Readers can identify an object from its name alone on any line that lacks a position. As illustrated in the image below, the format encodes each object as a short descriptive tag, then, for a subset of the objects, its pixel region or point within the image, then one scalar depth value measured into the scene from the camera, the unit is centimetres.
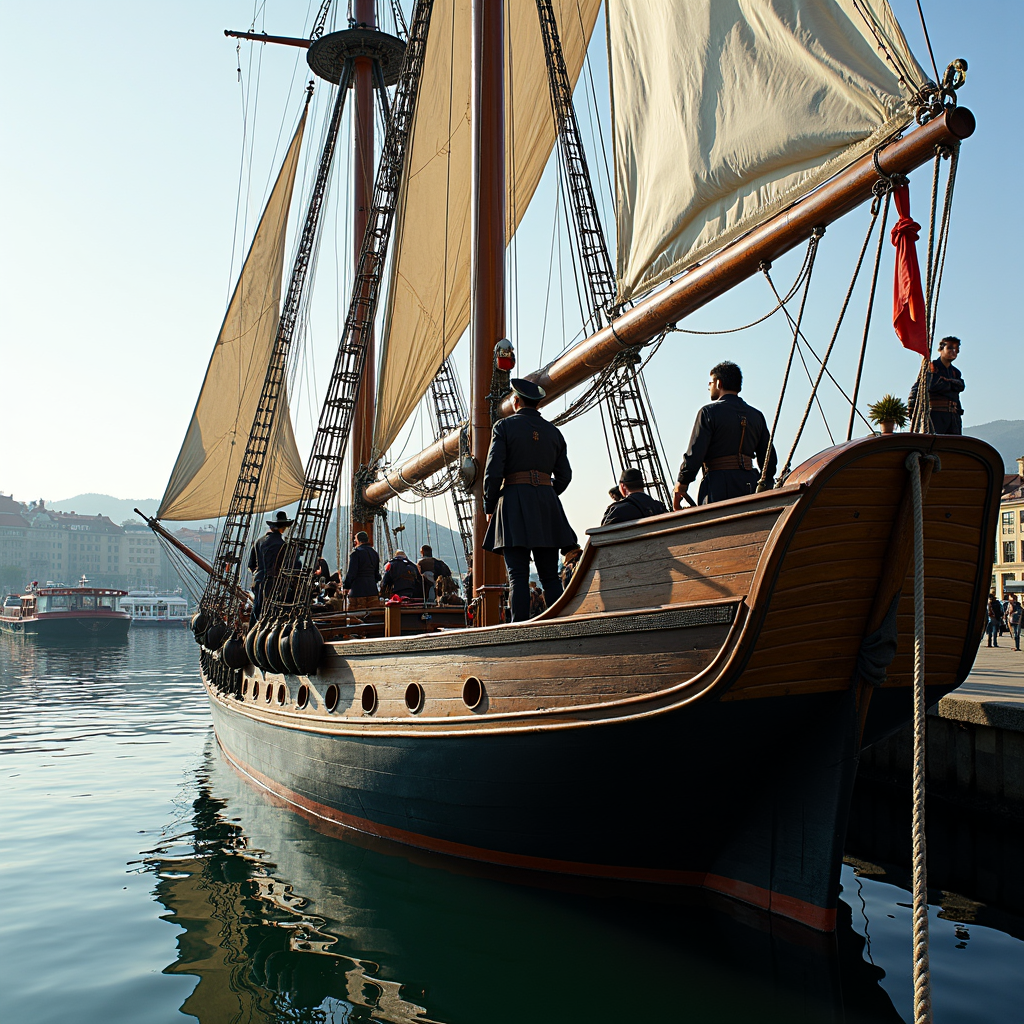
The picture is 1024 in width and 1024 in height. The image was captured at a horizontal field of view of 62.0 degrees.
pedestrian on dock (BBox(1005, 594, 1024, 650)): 1881
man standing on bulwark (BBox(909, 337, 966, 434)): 720
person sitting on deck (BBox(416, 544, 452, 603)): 1107
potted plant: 1391
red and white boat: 5022
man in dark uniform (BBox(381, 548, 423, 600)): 994
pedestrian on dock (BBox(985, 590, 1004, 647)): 2045
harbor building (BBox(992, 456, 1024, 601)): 4853
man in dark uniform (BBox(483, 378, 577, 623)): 600
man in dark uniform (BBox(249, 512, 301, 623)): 1055
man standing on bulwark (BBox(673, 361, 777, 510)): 540
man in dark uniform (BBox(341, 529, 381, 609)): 1012
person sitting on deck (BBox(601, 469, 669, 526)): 585
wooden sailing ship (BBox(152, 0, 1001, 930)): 438
